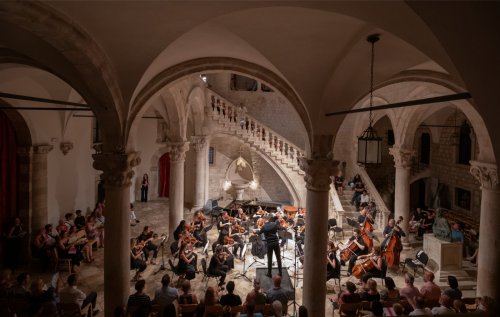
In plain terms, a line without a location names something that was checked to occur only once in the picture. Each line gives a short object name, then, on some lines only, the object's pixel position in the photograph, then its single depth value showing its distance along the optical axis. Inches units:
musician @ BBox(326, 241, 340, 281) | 323.0
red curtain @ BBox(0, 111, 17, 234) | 361.4
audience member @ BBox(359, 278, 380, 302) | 243.1
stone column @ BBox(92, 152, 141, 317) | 245.9
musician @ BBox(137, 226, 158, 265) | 361.1
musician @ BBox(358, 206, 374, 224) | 451.3
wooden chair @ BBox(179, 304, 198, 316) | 222.2
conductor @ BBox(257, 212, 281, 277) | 350.9
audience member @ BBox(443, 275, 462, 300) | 244.5
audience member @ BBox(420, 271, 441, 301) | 259.3
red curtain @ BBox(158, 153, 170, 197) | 730.8
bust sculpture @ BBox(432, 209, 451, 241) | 369.1
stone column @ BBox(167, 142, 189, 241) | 459.2
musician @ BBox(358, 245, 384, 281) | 317.1
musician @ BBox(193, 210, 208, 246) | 387.8
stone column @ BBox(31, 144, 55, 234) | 390.3
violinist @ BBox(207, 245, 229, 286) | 319.3
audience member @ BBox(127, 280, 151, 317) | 222.7
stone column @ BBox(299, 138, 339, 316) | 266.2
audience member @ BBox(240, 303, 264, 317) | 197.8
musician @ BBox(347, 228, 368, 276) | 343.9
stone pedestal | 364.5
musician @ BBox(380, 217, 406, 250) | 392.3
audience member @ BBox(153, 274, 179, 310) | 236.8
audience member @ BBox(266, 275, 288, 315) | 250.8
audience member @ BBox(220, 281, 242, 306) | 235.1
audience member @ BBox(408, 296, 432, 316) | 209.3
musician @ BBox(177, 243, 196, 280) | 320.2
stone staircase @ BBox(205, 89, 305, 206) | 580.4
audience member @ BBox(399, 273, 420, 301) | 253.7
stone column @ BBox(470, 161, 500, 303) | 292.5
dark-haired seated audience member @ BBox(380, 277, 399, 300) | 248.2
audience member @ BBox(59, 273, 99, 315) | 239.1
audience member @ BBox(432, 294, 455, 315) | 216.2
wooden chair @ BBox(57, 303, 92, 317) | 224.9
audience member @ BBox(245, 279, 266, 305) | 233.7
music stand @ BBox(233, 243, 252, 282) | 369.1
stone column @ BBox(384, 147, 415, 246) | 469.1
